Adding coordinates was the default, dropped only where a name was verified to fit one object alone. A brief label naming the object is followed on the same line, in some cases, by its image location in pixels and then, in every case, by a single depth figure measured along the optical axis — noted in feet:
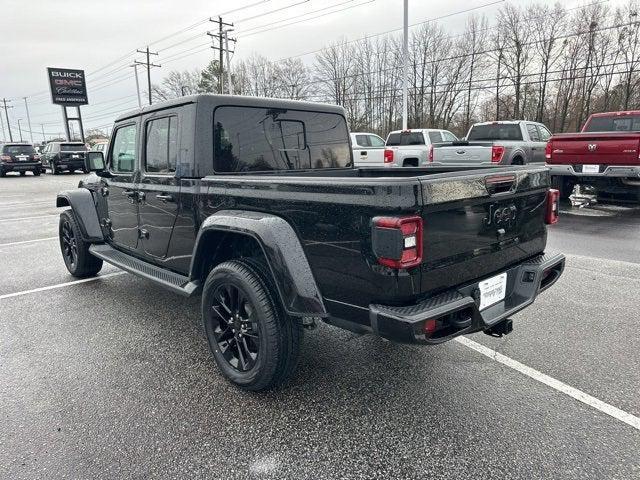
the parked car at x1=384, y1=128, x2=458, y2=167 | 44.11
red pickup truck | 26.96
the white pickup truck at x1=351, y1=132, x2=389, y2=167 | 48.44
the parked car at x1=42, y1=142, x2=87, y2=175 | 81.66
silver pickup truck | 35.35
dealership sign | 142.00
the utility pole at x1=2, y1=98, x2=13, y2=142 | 301.86
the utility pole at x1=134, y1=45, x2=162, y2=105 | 165.27
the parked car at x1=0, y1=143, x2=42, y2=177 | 78.89
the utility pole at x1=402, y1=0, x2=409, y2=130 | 64.34
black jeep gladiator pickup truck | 6.84
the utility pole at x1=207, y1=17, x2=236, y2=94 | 127.65
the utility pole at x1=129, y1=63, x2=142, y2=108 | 157.27
